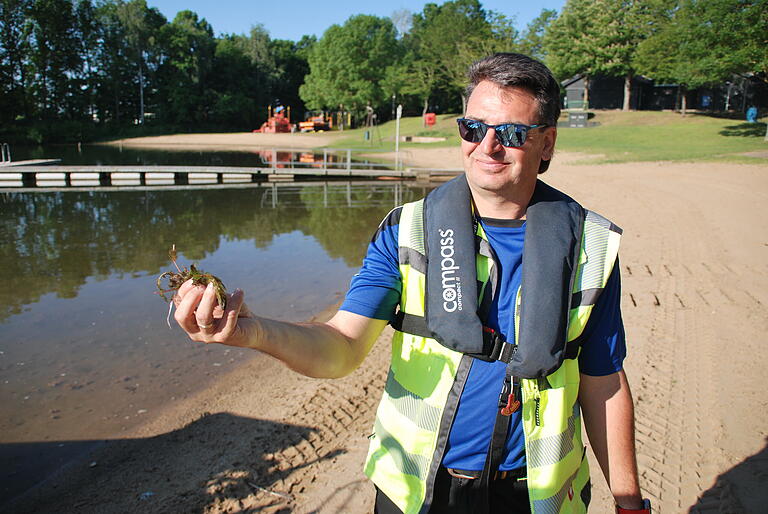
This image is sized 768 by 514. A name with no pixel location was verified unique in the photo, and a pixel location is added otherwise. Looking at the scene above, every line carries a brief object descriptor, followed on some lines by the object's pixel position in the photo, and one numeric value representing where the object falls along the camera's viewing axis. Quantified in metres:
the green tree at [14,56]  58.56
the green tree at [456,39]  54.69
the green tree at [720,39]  27.06
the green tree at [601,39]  49.44
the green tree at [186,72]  69.38
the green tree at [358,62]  66.12
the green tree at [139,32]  66.06
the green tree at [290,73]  80.19
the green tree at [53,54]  60.34
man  1.85
